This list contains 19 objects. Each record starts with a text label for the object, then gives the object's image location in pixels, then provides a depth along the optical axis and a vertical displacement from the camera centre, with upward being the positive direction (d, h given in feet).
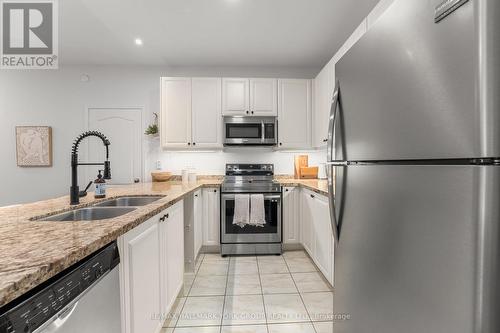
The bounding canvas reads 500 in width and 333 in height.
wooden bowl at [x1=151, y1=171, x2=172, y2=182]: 11.35 -0.51
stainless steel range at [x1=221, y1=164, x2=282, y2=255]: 10.04 -2.56
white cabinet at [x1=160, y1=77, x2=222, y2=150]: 11.23 +2.37
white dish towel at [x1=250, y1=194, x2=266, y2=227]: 9.88 -1.76
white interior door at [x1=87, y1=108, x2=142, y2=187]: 12.19 +1.47
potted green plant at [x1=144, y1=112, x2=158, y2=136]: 11.79 +1.65
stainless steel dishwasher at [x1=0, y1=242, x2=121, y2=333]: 1.75 -1.16
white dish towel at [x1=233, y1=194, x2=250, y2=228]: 9.86 -1.80
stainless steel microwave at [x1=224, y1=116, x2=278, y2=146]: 11.20 +1.51
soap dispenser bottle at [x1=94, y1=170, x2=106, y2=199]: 5.87 -0.53
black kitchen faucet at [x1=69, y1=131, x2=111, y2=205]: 5.03 -0.36
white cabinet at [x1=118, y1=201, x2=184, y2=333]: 3.46 -1.83
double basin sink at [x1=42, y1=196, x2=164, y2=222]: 4.49 -0.93
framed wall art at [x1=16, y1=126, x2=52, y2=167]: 11.99 +0.93
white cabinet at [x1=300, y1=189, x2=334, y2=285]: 7.04 -2.19
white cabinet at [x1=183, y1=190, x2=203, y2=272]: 8.14 -2.23
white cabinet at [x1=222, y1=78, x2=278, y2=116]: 11.34 +3.08
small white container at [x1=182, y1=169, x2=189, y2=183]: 11.75 -0.48
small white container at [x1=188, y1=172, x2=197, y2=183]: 11.71 -0.58
